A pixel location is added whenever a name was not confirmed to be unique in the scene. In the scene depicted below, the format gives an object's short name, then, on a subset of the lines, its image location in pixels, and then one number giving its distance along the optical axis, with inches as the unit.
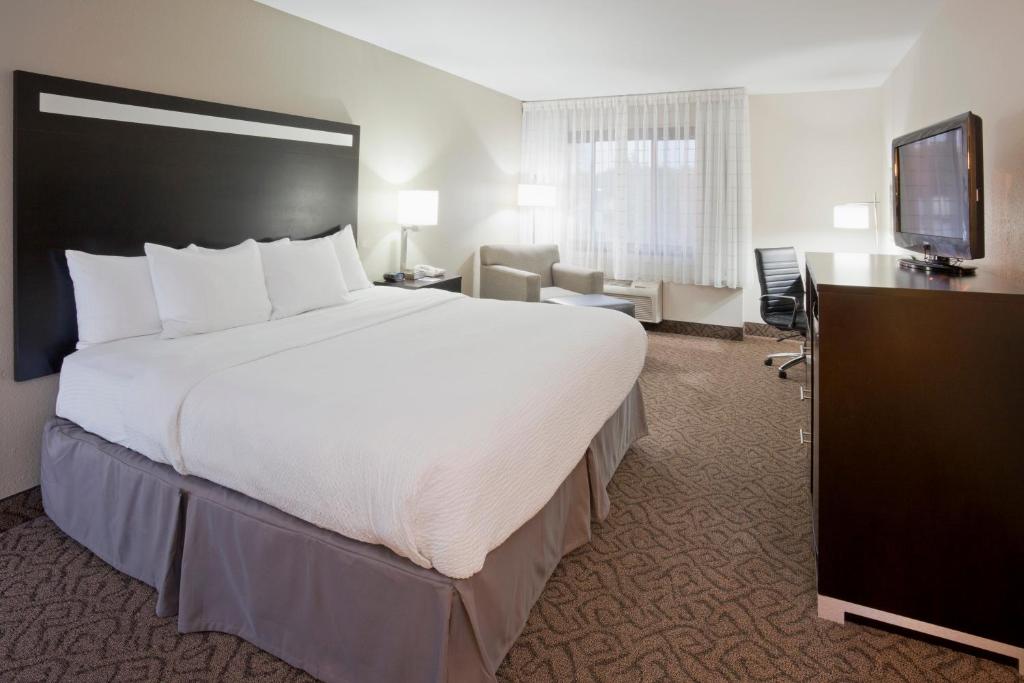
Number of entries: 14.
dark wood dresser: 69.0
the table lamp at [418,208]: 183.5
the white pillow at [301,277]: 127.5
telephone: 193.0
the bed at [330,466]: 61.2
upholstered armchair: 210.1
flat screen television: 79.6
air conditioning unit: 256.1
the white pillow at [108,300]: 101.7
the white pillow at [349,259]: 155.7
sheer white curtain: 239.9
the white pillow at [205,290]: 106.8
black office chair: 189.2
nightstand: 178.9
